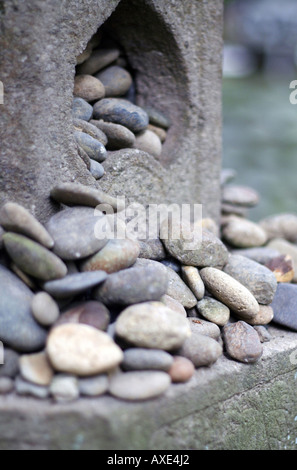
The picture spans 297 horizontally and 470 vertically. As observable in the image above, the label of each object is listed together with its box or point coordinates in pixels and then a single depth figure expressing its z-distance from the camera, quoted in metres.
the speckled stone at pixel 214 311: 1.43
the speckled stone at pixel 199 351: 1.37
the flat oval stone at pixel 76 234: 1.38
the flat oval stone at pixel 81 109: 1.48
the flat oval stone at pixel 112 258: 1.38
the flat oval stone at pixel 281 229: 1.70
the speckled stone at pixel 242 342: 1.39
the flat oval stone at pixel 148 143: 1.53
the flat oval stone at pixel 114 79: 1.53
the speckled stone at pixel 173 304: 1.40
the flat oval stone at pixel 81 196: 1.40
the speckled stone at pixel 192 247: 1.45
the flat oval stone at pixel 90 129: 1.46
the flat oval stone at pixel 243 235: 1.62
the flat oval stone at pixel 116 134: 1.48
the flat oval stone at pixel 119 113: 1.50
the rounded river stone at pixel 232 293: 1.43
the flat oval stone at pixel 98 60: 1.52
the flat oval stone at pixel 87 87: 1.50
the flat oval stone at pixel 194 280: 1.44
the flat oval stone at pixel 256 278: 1.46
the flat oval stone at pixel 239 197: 1.69
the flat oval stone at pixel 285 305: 1.46
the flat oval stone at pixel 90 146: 1.45
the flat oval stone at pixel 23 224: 1.36
